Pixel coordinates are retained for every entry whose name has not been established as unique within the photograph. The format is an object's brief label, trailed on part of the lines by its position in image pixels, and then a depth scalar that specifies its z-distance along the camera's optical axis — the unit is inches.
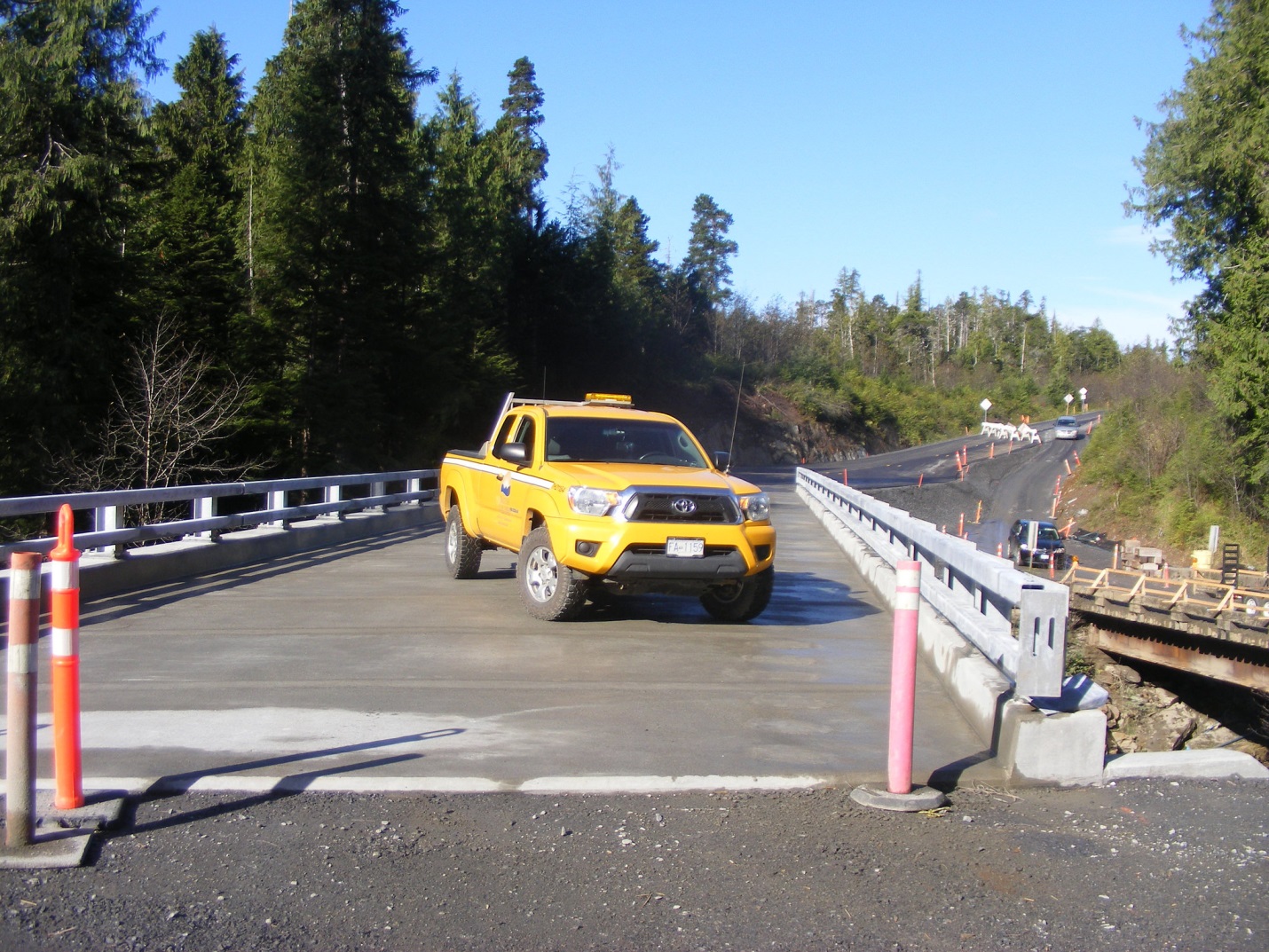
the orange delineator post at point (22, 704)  175.3
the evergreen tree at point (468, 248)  1863.1
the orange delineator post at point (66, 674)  187.5
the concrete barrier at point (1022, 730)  230.5
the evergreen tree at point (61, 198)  1036.5
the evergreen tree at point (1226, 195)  1354.6
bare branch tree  1029.8
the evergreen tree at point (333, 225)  1493.6
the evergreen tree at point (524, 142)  2503.7
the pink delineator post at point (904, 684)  216.5
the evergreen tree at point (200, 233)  1357.0
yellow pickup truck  387.2
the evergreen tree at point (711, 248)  4483.3
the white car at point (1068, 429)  3747.5
